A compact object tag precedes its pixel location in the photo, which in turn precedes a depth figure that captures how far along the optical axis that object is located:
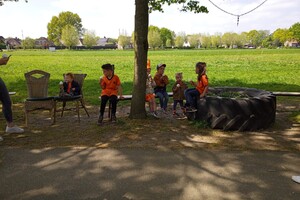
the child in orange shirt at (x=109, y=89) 7.46
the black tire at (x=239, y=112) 6.77
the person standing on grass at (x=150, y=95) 8.26
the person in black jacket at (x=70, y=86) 8.14
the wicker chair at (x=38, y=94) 7.53
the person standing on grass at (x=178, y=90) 8.45
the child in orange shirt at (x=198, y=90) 7.52
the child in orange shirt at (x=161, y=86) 8.70
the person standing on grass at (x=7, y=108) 6.54
